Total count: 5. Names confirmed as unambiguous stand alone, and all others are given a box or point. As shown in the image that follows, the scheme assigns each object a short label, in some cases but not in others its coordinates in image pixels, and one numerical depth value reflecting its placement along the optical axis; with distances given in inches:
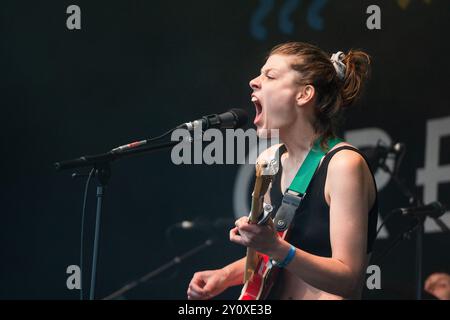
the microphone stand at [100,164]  115.7
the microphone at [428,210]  170.7
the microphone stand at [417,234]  171.6
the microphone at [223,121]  115.8
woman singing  100.3
